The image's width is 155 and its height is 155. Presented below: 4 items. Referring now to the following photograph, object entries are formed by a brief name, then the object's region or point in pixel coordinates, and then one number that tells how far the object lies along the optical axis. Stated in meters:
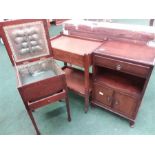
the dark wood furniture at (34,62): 1.20
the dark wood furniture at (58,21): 4.72
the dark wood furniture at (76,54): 1.32
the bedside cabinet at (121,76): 1.12
